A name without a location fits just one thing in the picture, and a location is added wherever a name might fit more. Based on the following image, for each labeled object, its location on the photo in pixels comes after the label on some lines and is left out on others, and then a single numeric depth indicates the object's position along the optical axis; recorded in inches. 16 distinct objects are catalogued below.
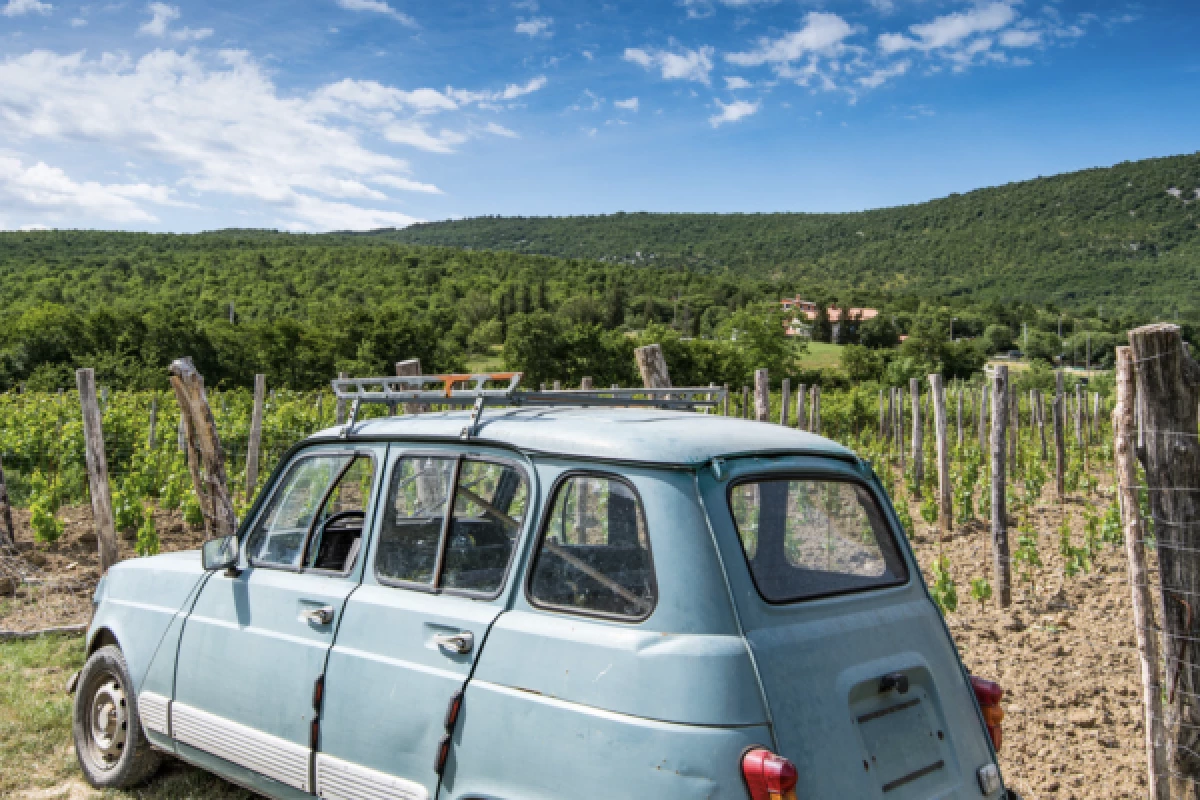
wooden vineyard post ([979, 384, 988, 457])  771.9
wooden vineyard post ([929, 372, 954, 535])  464.1
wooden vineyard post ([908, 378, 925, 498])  560.7
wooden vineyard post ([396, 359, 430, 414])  398.0
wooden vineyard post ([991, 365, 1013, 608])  314.0
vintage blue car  93.1
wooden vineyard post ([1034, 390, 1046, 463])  742.5
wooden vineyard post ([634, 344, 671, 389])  329.7
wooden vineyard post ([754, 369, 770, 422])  379.9
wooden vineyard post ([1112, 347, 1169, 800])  160.2
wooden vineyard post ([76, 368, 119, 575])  343.0
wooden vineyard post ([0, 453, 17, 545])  368.8
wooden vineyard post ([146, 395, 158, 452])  634.2
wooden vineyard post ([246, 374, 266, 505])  451.7
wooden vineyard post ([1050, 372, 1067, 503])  555.5
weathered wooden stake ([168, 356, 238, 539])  318.7
